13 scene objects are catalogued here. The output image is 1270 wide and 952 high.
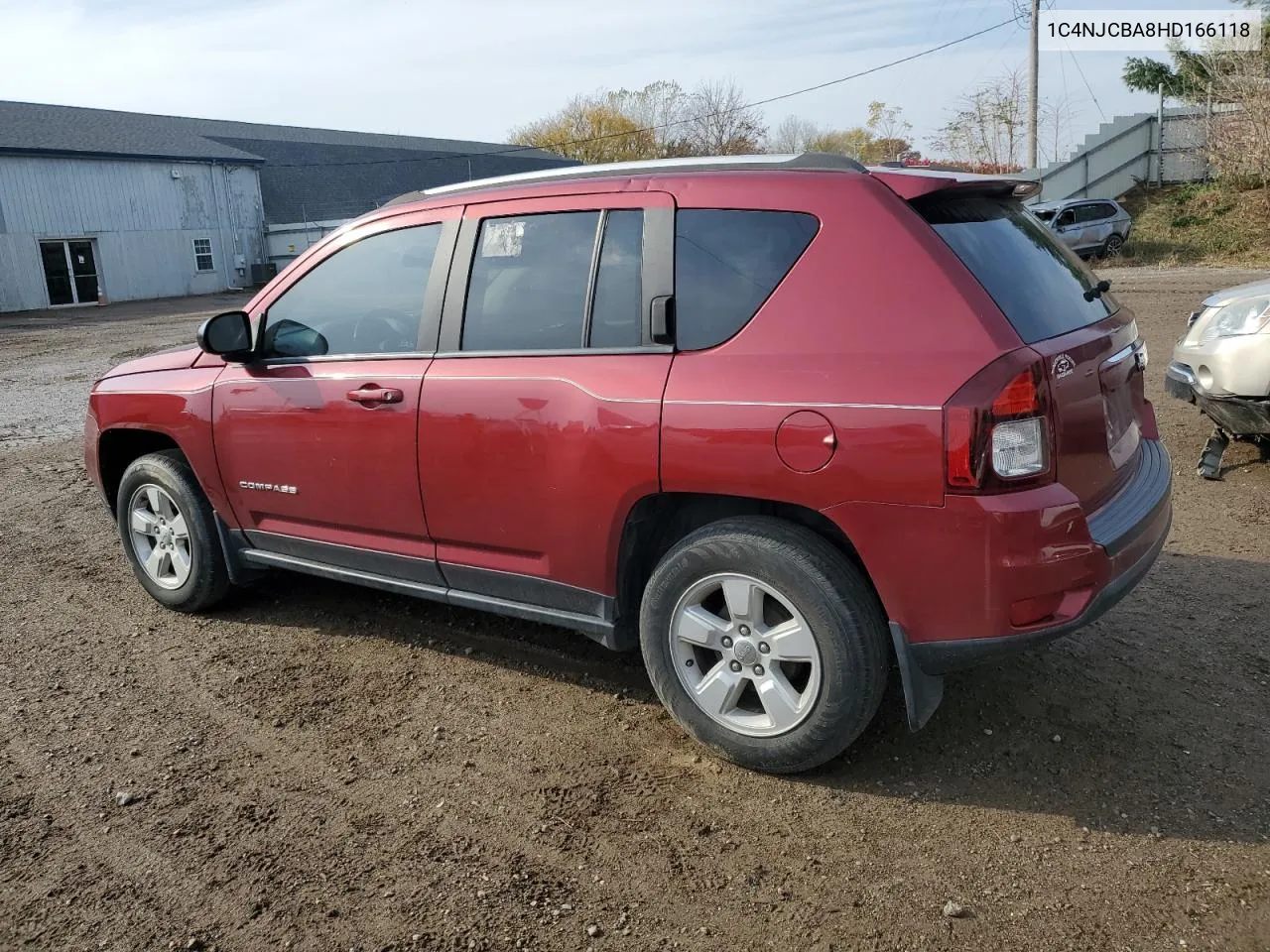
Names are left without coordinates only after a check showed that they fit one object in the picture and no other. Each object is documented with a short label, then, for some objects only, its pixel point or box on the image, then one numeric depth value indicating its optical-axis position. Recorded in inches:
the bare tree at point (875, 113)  1881.2
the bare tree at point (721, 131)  2078.0
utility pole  1122.1
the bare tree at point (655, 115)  2214.6
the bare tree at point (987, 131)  1366.9
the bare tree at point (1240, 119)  949.2
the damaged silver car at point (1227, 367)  228.7
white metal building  1227.9
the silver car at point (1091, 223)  935.0
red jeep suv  112.4
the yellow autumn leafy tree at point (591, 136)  2273.6
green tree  1035.3
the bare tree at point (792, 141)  2159.2
